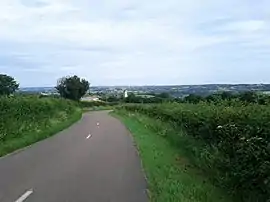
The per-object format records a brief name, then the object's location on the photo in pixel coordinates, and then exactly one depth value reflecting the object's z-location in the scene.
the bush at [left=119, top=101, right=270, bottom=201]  4.15
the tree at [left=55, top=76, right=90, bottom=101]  59.38
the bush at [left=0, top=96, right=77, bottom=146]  11.12
